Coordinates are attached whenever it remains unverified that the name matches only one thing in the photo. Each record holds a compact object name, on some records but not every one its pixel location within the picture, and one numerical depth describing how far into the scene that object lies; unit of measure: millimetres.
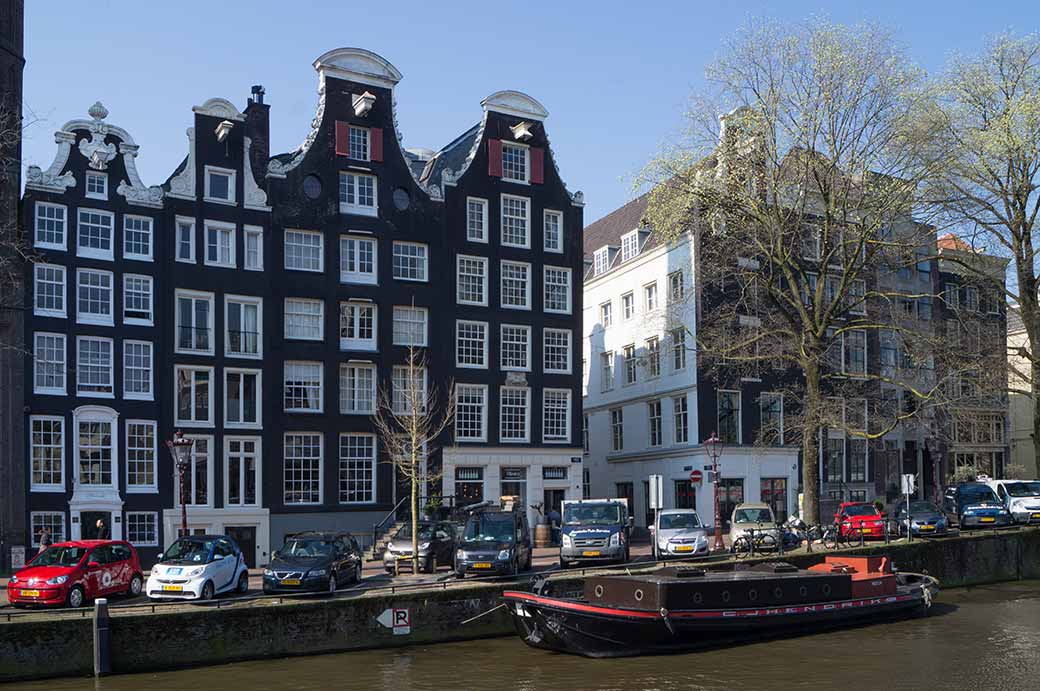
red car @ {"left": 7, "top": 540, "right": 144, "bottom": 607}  30188
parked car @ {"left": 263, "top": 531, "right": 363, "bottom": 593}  32375
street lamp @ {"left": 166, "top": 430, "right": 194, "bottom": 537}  37625
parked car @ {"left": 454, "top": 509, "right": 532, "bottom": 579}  34906
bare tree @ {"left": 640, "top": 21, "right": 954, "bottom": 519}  42656
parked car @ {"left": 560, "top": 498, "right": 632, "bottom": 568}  37969
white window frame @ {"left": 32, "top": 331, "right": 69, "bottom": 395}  43906
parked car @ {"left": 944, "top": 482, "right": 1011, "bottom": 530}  47625
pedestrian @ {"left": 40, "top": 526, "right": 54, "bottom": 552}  40469
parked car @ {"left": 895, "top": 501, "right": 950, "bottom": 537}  44719
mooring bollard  26562
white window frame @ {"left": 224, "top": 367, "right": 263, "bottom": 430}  48250
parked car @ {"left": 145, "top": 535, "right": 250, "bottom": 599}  31391
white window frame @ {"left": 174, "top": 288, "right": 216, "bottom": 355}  47188
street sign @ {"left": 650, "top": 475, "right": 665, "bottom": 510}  40281
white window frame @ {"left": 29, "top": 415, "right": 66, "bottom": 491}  43562
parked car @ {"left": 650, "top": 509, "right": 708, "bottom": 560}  39375
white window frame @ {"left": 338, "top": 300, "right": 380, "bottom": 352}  51281
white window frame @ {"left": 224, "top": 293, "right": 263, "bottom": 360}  48312
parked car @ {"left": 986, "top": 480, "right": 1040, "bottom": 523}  49938
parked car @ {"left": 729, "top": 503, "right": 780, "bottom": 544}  43188
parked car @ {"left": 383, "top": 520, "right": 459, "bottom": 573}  39469
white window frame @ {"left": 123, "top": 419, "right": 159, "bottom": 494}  45688
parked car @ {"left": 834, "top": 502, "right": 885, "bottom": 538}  45344
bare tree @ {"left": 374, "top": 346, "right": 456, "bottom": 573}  48969
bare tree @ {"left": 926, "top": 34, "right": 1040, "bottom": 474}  44219
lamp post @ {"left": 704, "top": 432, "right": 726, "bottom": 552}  42969
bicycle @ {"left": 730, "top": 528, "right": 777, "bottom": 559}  39906
